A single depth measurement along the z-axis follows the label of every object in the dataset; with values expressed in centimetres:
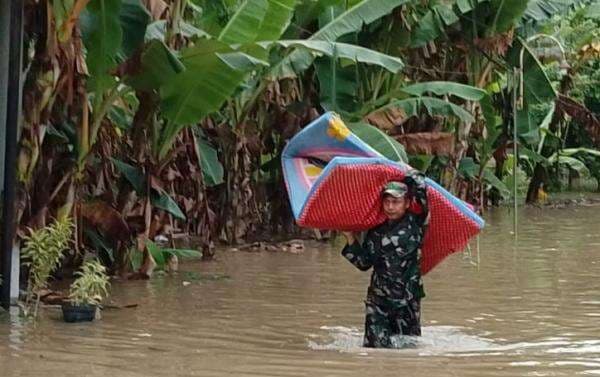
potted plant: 1752
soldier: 1583
